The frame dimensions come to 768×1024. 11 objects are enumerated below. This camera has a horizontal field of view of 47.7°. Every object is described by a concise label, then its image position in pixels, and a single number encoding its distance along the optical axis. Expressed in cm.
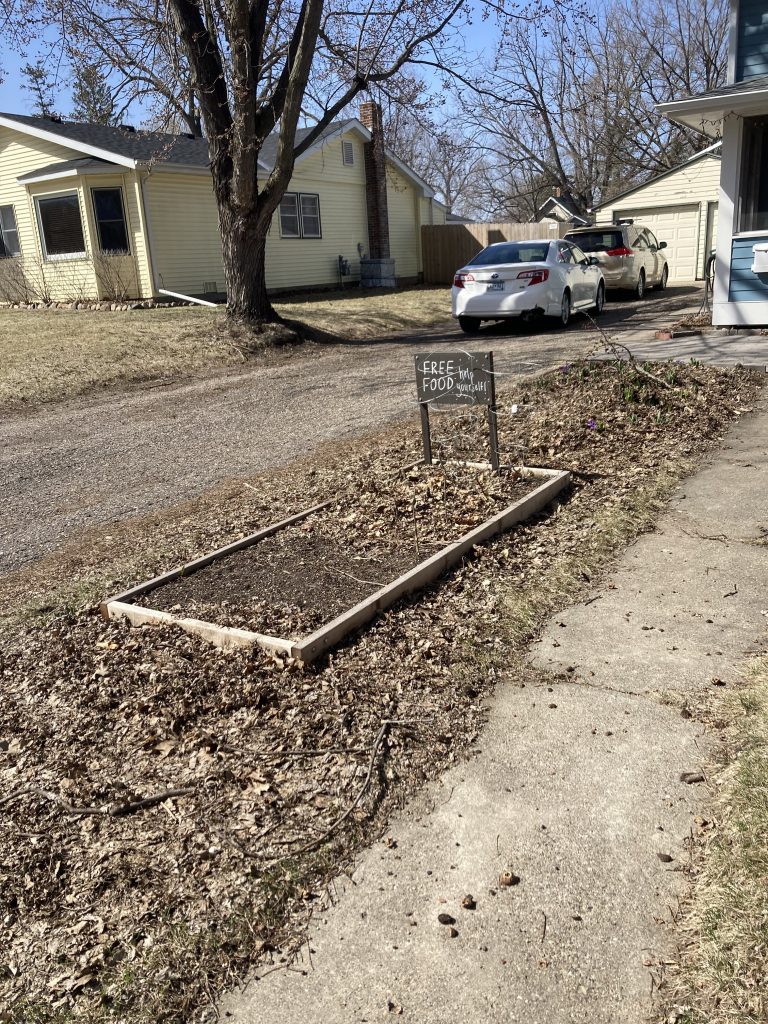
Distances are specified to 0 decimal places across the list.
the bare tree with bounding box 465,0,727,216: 3828
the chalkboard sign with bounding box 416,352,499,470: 589
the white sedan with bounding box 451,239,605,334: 1426
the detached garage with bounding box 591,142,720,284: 2384
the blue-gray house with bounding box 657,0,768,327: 1179
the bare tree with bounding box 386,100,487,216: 1623
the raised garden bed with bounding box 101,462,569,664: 410
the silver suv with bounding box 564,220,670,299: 1992
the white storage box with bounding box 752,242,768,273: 1185
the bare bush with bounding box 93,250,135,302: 2012
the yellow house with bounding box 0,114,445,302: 2014
